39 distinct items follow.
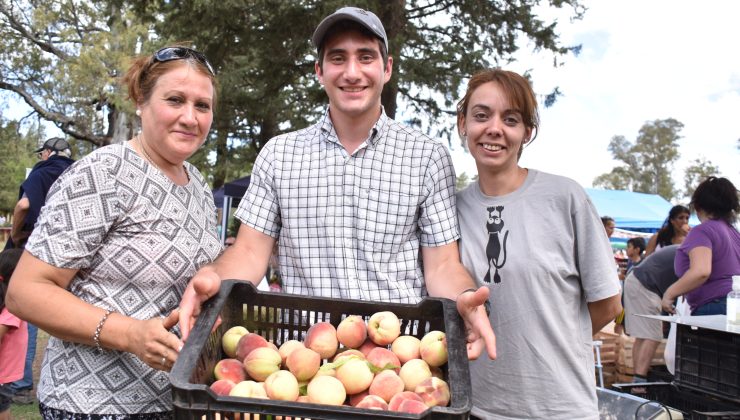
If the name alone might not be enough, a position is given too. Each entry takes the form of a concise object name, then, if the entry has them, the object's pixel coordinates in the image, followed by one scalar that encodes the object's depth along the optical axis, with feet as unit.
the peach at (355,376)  4.91
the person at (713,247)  15.07
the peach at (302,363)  5.12
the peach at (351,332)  5.71
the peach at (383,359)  5.28
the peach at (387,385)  4.78
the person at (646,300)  19.75
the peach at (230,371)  4.94
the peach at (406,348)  5.51
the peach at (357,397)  4.96
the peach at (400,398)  4.46
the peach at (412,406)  4.22
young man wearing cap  7.16
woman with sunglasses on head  5.66
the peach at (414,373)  5.02
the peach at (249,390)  4.52
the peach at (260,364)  5.00
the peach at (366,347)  5.74
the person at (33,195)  19.51
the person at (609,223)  32.22
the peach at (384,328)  5.65
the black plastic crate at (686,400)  11.81
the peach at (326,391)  4.62
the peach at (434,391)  4.53
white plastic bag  14.71
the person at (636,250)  37.78
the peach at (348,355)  5.33
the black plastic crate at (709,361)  12.11
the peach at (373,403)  4.52
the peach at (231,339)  5.46
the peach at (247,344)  5.27
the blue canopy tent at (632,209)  61.16
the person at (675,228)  24.27
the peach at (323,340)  5.55
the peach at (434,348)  5.20
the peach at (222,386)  4.62
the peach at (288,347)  5.45
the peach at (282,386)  4.60
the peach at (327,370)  5.06
